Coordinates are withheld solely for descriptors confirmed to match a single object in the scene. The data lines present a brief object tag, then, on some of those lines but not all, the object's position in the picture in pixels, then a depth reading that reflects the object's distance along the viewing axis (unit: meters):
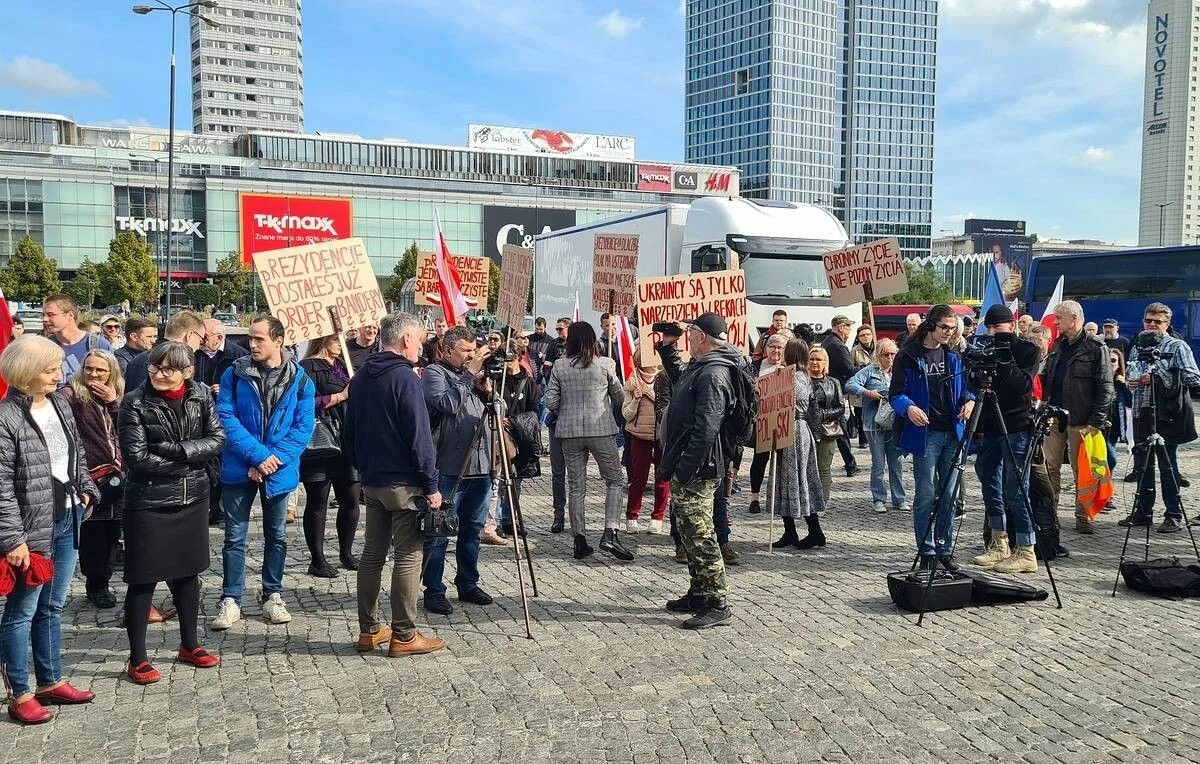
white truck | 18.66
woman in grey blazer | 8.41
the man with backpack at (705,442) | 6.24
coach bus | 23.80
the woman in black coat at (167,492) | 5.27
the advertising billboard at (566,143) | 121.94
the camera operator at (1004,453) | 7.29
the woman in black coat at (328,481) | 7.55
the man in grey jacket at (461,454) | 6.45
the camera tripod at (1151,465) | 8.05
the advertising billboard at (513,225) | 101.94
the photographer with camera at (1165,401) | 8.82
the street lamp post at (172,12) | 25.36
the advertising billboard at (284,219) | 92.44
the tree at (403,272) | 77.44
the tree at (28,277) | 62.31
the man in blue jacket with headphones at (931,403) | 7.39
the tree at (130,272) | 59.75
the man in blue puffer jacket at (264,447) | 6.22
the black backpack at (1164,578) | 6.87
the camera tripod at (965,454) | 6.53
